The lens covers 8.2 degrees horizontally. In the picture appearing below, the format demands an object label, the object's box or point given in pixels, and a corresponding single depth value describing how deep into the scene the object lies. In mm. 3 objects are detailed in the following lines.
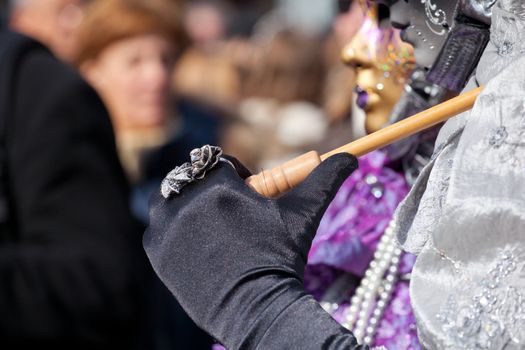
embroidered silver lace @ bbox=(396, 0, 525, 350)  2037
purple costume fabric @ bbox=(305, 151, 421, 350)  2224
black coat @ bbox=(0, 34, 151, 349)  2696
